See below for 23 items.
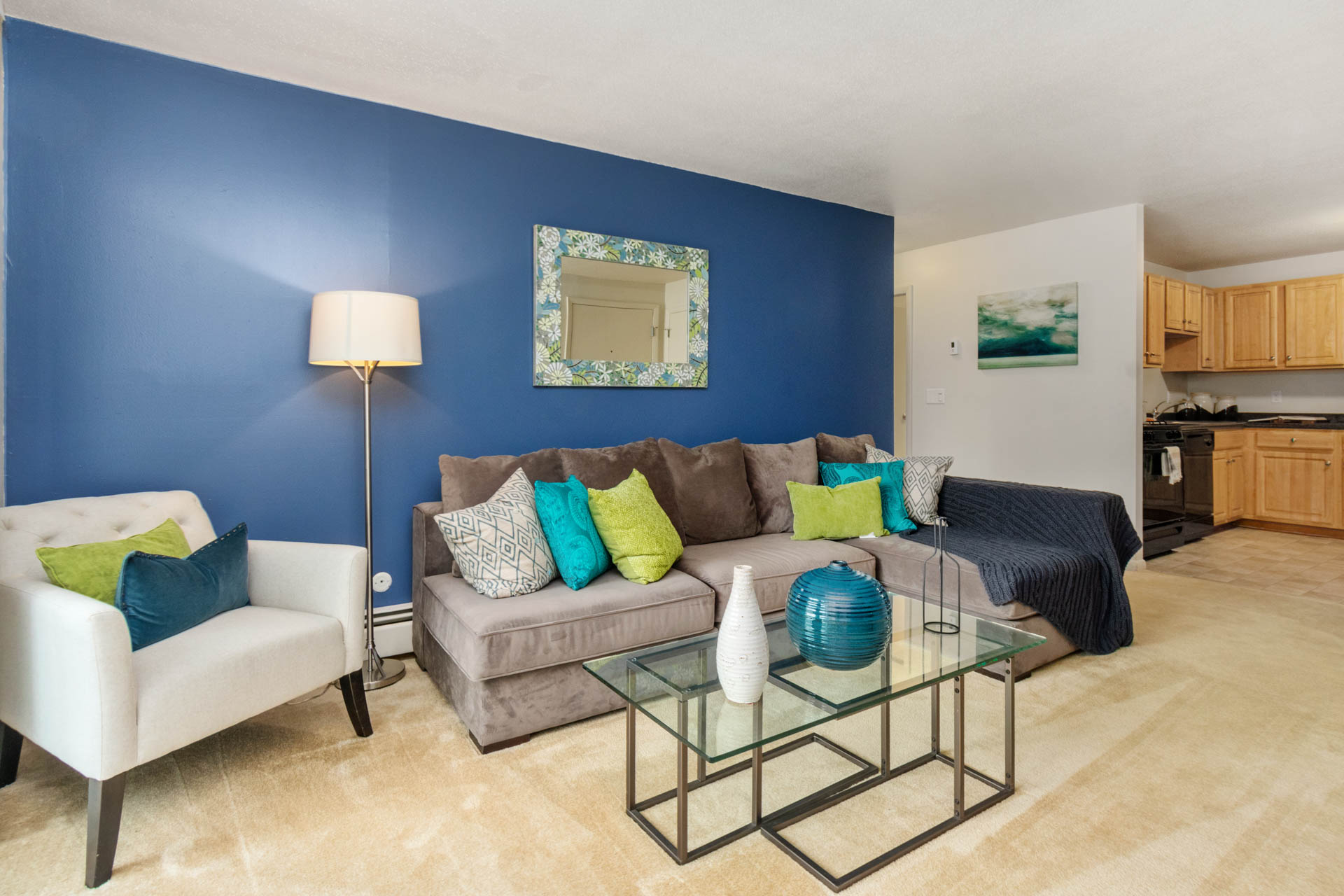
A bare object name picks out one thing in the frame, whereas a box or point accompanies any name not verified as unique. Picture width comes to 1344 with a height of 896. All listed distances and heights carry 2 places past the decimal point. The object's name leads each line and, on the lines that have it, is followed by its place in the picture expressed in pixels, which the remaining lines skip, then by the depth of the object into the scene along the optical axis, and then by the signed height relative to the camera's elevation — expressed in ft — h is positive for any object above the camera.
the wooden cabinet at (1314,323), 18.92 +3.37
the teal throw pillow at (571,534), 8.29 -1.02
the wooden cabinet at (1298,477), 18.61 -0.77
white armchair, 5.28 -1.75
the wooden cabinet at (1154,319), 17.78 +3.23
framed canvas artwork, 15.80 +2.75
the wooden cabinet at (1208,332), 20.45 +3.33
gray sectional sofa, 7.36 -1.67
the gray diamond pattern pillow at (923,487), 11.49 -0.63
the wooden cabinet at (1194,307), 19.63 +3.91
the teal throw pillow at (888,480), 11.24 -0.53
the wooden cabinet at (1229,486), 19.12 -1.03
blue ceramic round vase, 5.58 -1.34
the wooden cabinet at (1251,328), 20.04 +3.43
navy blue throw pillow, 6.26 -1.31
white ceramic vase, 5.24 -1.47
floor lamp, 8.43 +1.38
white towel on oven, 16.34 -0.37
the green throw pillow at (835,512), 10.80 -0.97
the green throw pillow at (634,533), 8.56 -1.05
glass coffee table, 5.08 -1.88
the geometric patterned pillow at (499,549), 7.97 -1.14
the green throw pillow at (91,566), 6.34 -1.07
